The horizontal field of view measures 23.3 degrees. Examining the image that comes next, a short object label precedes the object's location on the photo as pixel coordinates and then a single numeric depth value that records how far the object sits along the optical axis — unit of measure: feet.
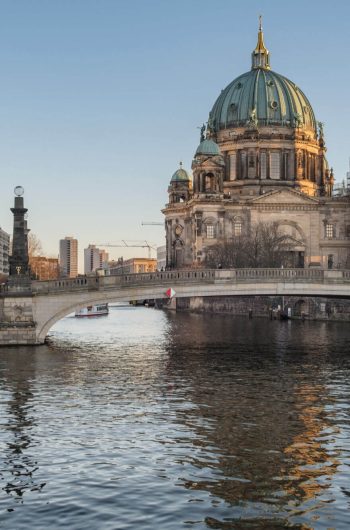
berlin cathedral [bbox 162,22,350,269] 522.47
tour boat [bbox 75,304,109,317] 460.96
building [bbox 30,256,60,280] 540.76
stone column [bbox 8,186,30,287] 217.15
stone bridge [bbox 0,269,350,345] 216.13
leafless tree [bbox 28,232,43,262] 558.56
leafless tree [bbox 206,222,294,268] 419.74
